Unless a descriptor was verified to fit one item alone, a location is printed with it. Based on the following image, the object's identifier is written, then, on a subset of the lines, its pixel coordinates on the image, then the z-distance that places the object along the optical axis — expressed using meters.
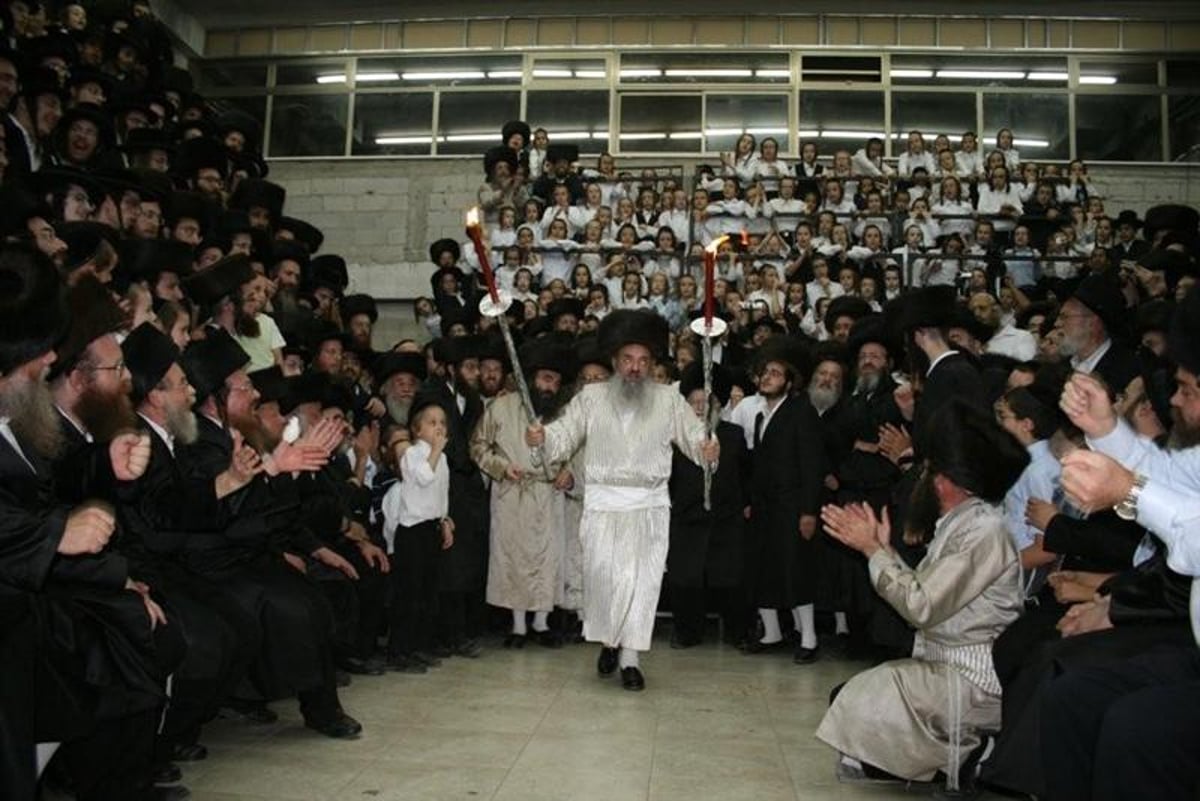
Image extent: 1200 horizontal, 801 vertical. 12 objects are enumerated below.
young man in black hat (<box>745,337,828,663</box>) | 7.84
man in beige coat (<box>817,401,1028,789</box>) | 4.38
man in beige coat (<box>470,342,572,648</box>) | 7.88
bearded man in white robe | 6.65
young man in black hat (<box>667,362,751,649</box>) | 8.26
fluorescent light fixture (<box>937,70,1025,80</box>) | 19.84
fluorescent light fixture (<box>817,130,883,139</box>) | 19.83
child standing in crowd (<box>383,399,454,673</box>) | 6.92
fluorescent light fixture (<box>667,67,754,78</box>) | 19.95
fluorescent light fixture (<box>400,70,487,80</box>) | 20.42
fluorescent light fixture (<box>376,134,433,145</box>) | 20.39
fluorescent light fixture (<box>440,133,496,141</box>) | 20.22
